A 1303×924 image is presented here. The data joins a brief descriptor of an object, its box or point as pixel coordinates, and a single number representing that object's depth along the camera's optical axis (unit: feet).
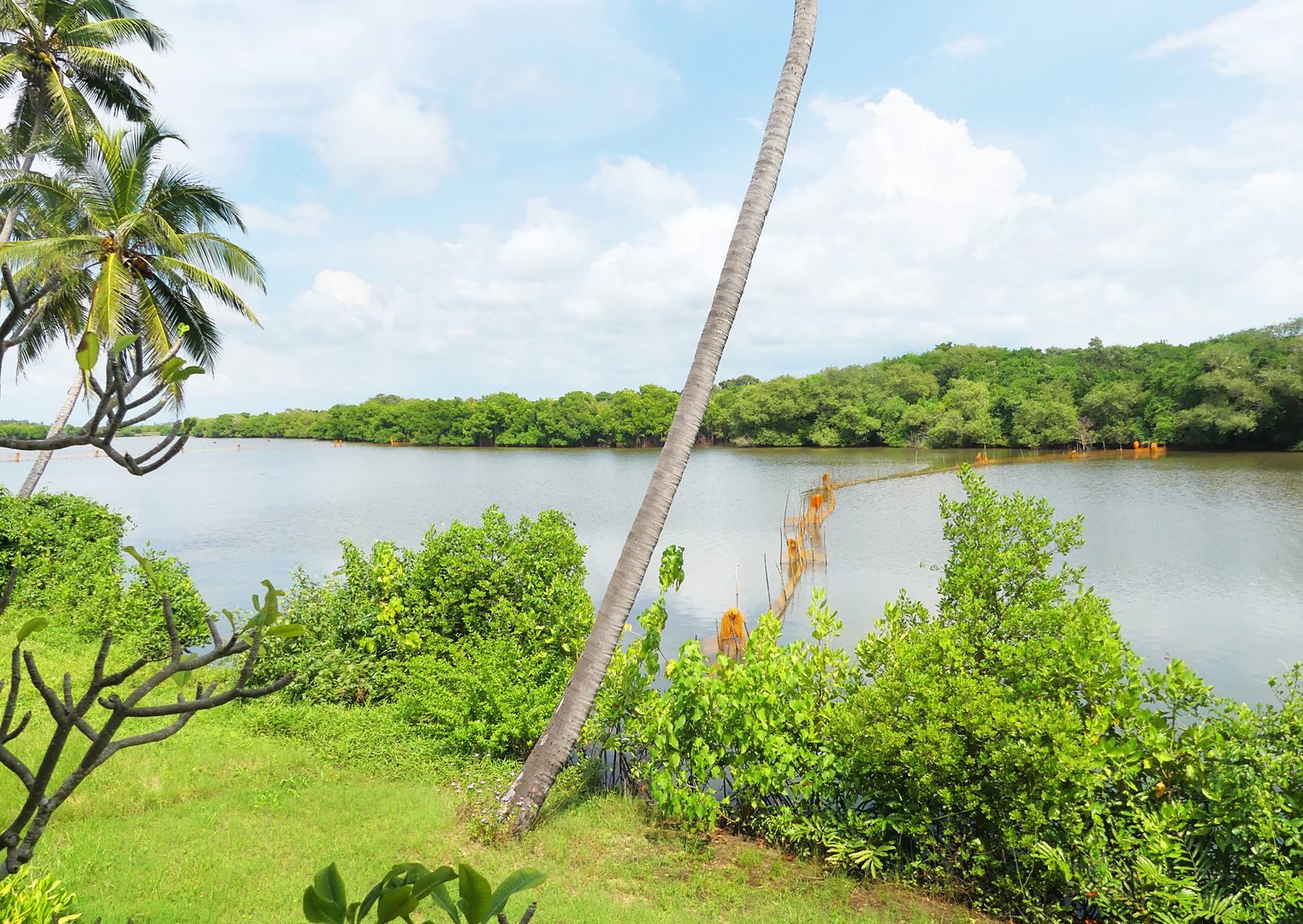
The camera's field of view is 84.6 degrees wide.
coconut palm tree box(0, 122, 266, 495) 40.40
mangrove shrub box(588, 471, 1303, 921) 12.00
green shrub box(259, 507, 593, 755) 21.70
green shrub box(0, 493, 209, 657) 28.66
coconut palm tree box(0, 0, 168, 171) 43.73
